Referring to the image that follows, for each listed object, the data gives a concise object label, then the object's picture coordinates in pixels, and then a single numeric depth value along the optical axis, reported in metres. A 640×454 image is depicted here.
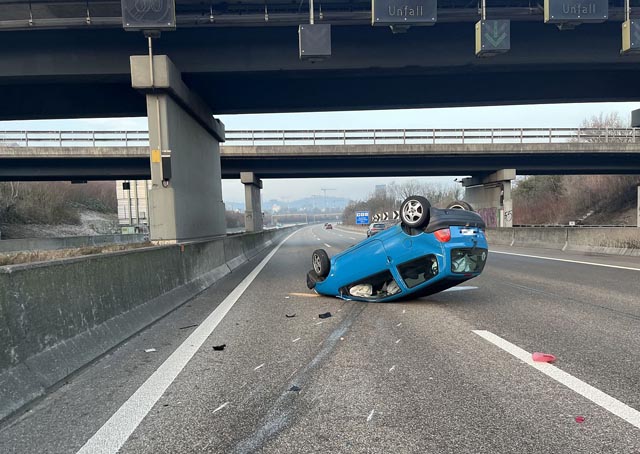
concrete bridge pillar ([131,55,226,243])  10.91
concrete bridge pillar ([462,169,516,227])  34.00
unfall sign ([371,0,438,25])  9.75
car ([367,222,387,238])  36.78
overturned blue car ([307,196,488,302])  6.25
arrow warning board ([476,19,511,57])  10.11
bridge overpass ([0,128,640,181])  28.28
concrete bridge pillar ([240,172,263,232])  34.94
